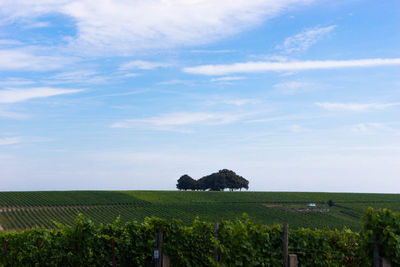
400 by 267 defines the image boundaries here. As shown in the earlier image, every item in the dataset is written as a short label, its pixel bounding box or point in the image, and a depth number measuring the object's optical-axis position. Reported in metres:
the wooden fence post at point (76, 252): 14.41
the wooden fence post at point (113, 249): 13.62
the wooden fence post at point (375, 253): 9.76
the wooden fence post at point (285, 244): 11.05
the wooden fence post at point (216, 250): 11.53
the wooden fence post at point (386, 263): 9.69
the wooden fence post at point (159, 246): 12.81
